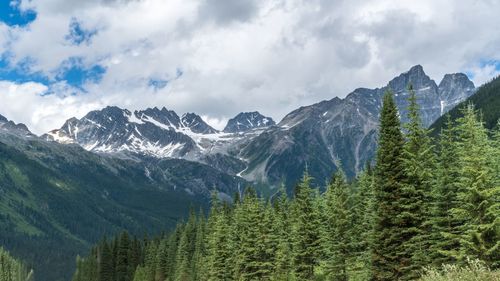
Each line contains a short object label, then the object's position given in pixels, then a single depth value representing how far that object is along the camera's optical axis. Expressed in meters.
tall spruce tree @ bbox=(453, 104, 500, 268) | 33.38
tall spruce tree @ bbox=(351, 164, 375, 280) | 48.31
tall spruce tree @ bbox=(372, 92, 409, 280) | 40.34
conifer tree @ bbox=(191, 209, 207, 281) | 98.87
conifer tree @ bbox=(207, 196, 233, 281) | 78.00
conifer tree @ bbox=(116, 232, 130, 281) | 144.75
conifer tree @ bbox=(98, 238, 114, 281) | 145.50
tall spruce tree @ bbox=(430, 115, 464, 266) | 37.56
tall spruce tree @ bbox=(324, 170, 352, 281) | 56.47
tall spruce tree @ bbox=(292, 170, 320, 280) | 61.72
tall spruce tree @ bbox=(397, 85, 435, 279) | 39.03
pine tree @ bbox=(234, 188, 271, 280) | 68.56
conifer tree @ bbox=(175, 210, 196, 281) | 111.81
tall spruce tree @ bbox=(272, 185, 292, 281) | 68.06
